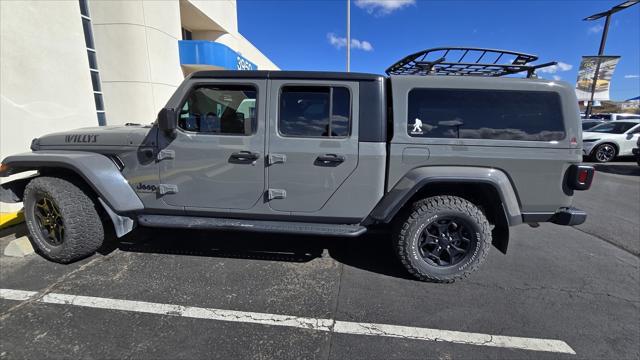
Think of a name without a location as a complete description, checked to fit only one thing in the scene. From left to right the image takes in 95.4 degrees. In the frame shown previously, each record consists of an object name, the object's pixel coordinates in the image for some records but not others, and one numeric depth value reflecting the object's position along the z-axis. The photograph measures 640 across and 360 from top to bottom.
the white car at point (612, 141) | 10.44
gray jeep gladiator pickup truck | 2.66
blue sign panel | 10.87
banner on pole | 17.13
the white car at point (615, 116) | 20.06
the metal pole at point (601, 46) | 15.86
